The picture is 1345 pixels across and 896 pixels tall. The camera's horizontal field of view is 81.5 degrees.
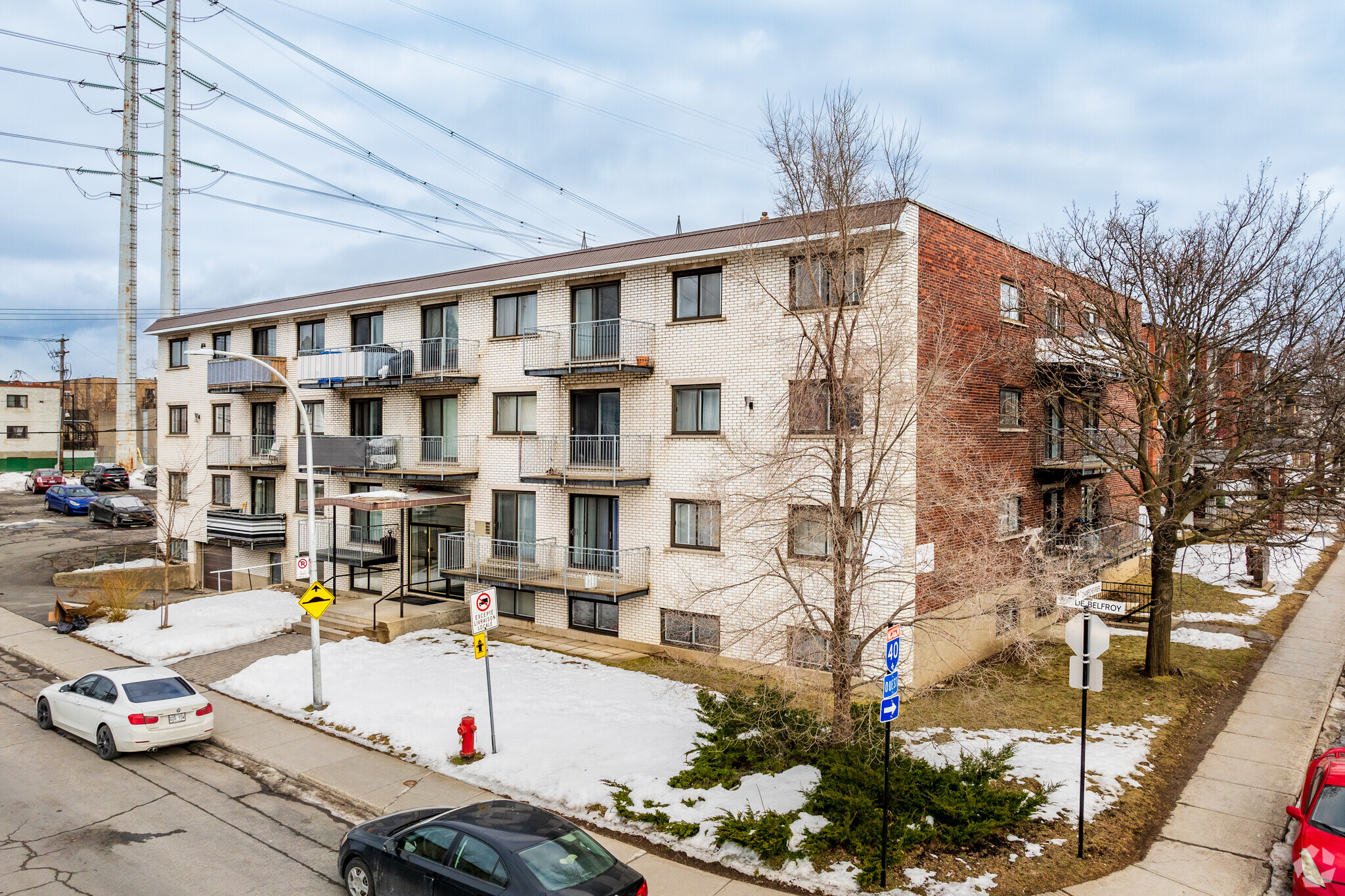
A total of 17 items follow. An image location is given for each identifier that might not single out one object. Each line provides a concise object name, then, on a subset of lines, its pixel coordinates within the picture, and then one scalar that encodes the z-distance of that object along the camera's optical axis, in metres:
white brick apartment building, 18.17
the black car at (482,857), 7.41
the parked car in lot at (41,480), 57.16
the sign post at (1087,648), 9.85
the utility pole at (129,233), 54.00
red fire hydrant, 12.64
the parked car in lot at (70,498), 48.50
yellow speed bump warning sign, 15.61
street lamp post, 15.48
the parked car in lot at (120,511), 44.41
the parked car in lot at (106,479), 55.94
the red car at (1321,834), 7.99
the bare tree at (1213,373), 15.62
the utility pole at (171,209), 49.53
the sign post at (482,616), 12.78
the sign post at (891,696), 8.91
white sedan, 13.12
